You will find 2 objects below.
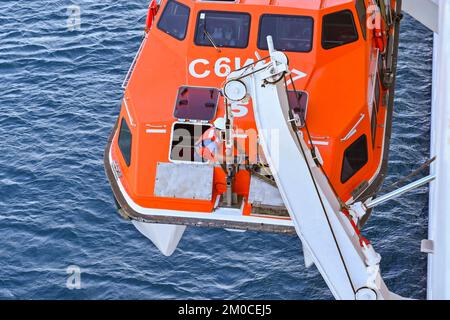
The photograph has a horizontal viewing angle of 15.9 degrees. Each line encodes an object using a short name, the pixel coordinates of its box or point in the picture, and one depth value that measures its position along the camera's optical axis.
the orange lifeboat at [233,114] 23.11
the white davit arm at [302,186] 18.36
